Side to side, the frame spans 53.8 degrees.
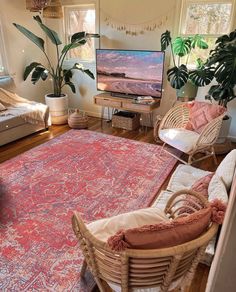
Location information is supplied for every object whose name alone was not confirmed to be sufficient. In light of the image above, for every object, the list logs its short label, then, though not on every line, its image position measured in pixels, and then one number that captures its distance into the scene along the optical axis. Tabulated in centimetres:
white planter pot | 429
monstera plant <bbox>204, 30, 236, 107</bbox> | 281
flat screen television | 369
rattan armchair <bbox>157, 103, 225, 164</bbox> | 272
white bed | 343
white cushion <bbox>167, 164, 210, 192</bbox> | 208
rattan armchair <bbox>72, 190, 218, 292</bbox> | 92
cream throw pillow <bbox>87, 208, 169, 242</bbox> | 136
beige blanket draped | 368
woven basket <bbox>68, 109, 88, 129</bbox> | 413
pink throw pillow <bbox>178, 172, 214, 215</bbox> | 149
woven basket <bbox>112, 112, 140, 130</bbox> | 411
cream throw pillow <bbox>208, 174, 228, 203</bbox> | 142
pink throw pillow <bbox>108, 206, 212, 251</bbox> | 91
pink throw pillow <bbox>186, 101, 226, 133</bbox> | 284
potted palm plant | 404
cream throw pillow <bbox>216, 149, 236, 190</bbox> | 164
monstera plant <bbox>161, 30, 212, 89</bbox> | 321
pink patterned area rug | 164
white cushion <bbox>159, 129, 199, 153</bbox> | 275
